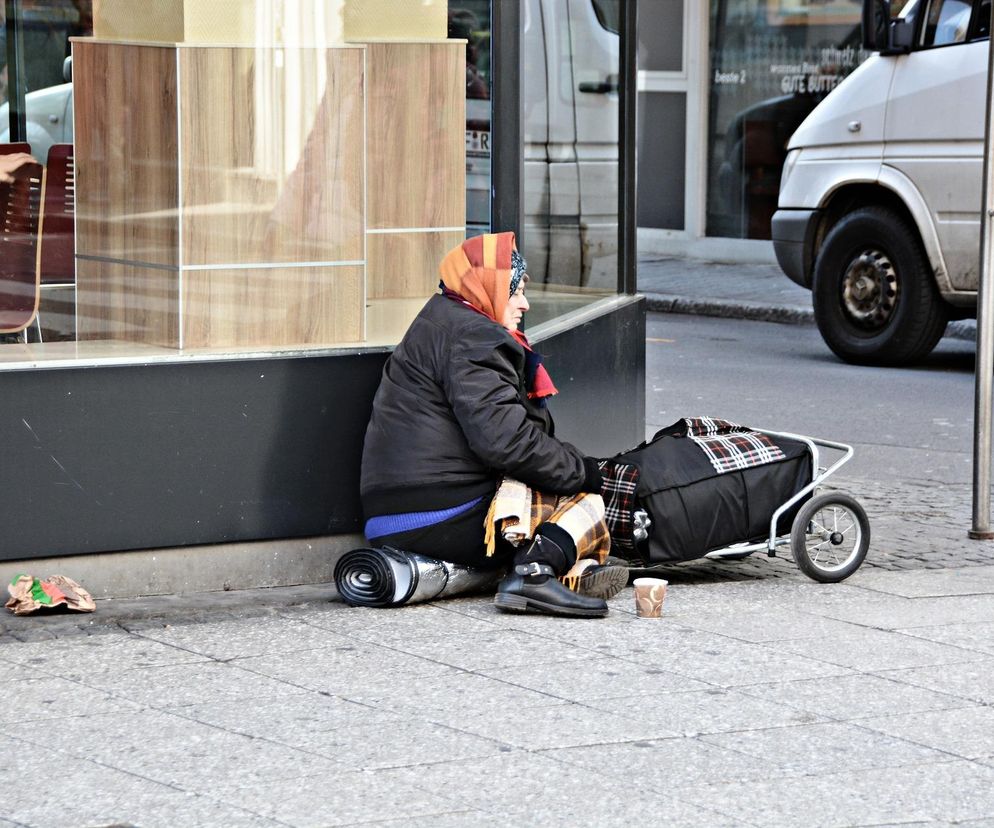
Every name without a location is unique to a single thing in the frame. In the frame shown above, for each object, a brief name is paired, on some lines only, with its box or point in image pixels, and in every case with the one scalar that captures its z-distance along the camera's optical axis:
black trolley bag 11.64
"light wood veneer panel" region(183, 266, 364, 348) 11.82
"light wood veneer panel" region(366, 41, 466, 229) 13.04
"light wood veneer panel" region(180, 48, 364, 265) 11.73
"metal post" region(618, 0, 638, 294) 15.59
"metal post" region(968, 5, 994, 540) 13.27
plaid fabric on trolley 11.86
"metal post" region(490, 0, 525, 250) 12.77
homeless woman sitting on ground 10.94
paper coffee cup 10.87
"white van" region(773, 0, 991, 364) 21.72
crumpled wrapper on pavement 10.76
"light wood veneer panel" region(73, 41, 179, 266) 11.79
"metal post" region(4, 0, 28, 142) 16.58
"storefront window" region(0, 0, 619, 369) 11.73
